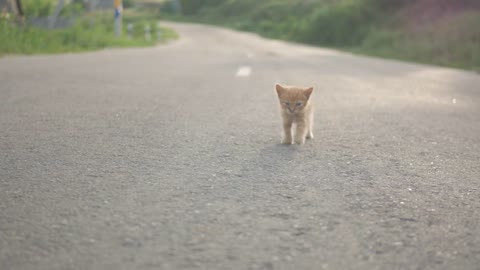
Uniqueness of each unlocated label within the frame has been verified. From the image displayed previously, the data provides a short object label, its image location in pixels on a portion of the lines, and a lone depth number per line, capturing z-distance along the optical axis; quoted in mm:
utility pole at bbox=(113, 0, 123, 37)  19028
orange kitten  3861
